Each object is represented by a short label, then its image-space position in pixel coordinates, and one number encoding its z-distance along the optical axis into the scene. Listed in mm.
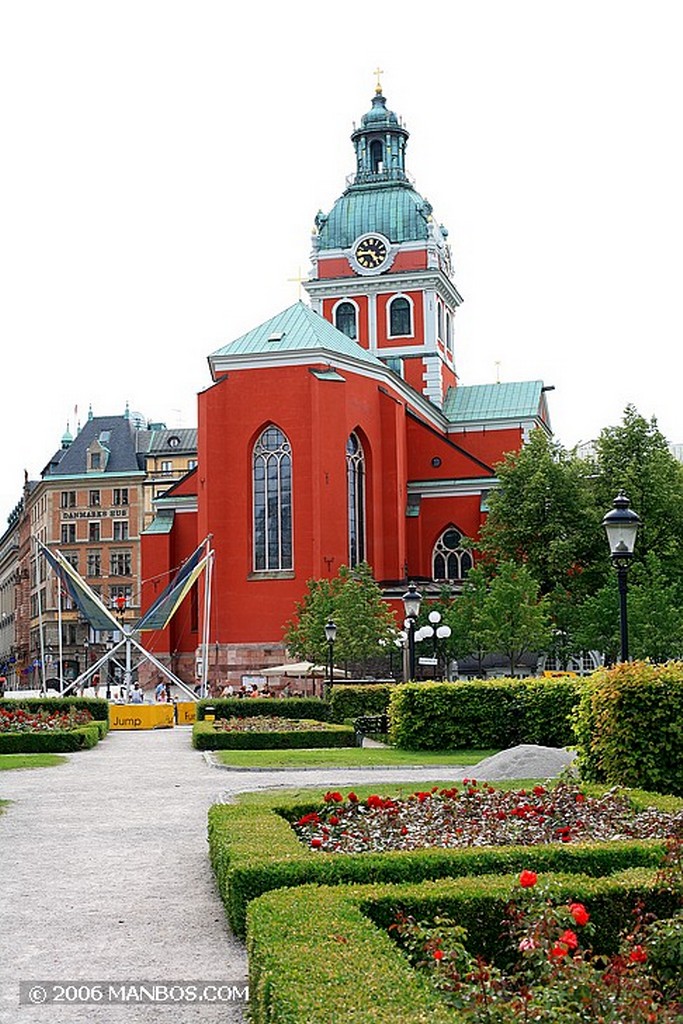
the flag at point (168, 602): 44031
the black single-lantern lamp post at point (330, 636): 36594
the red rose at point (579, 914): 5703
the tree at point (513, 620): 43000
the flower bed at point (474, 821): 10484
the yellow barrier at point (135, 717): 39781
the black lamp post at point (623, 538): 16594
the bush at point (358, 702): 35344
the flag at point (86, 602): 43062
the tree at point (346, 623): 45000
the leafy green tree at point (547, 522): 51406
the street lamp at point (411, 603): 29062
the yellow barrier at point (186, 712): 42906
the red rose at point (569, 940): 5473
